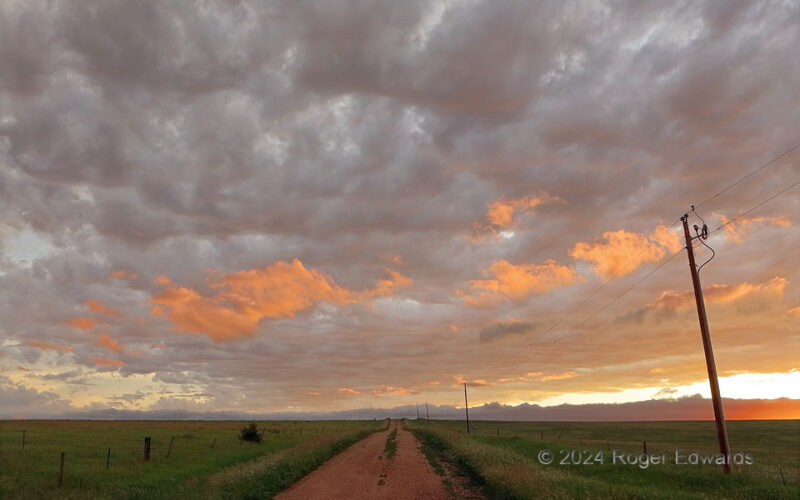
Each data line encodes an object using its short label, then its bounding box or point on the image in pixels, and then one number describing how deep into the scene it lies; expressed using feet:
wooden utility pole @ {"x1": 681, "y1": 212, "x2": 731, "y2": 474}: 73.61
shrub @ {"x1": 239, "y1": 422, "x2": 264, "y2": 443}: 176.78
